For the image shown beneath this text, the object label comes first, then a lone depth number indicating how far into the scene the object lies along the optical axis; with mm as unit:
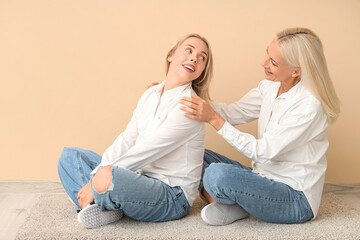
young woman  1950
